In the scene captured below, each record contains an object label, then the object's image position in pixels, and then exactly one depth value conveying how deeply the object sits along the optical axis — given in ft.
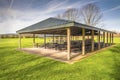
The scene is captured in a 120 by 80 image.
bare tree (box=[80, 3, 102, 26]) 66.53
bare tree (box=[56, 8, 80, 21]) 69.10
